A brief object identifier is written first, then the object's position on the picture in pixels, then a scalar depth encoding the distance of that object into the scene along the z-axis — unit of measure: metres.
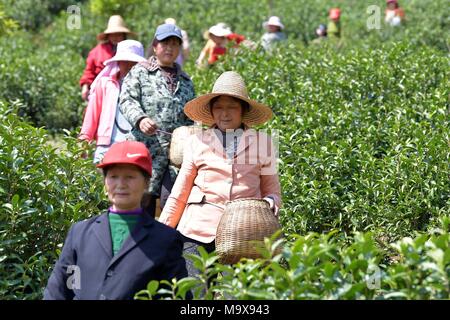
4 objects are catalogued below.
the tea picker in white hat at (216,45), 12.98
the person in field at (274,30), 16.32
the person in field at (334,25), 20.05
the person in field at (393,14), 18.55
